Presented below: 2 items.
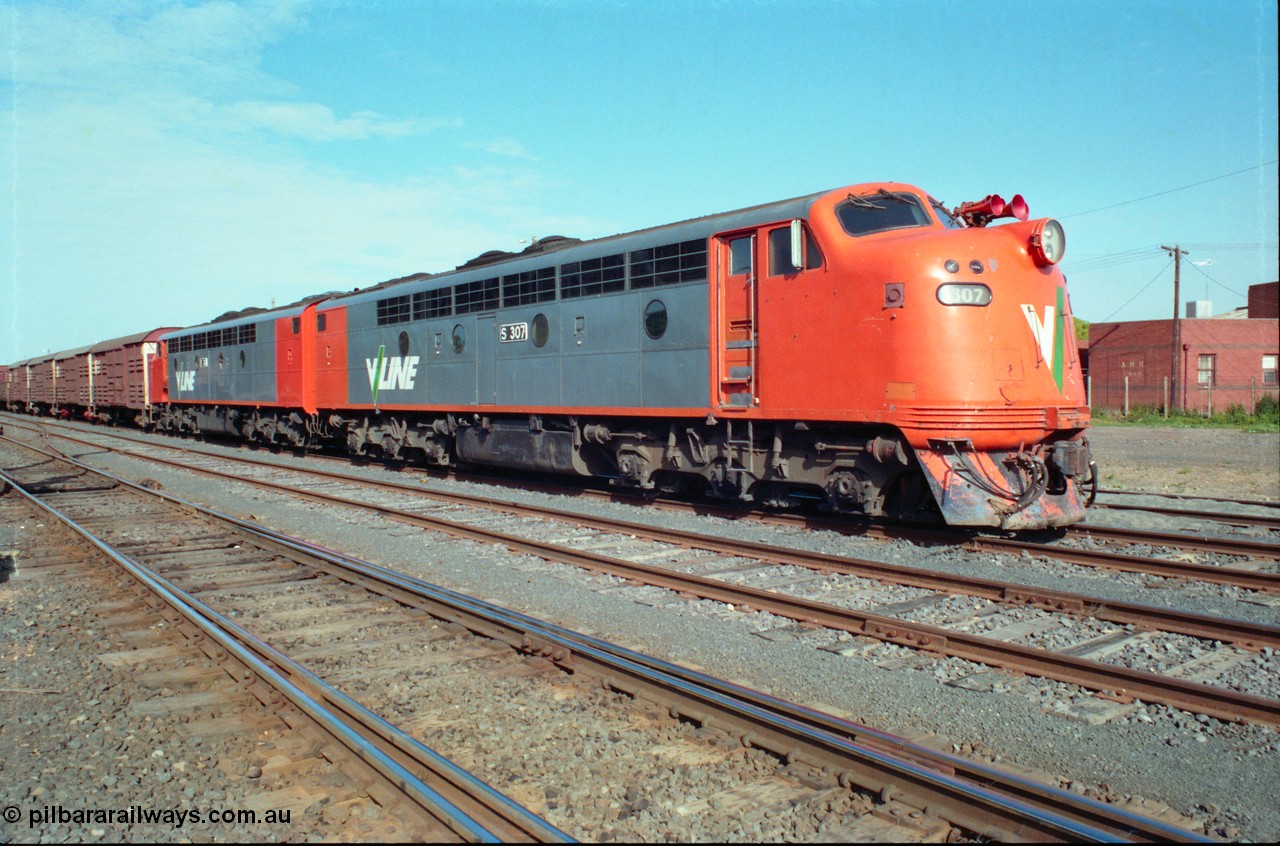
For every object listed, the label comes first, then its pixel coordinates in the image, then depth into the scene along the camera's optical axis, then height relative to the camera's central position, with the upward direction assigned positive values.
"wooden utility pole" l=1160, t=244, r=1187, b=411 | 36.12 +1.98
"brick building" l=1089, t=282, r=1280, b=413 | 38.28 +0.75
